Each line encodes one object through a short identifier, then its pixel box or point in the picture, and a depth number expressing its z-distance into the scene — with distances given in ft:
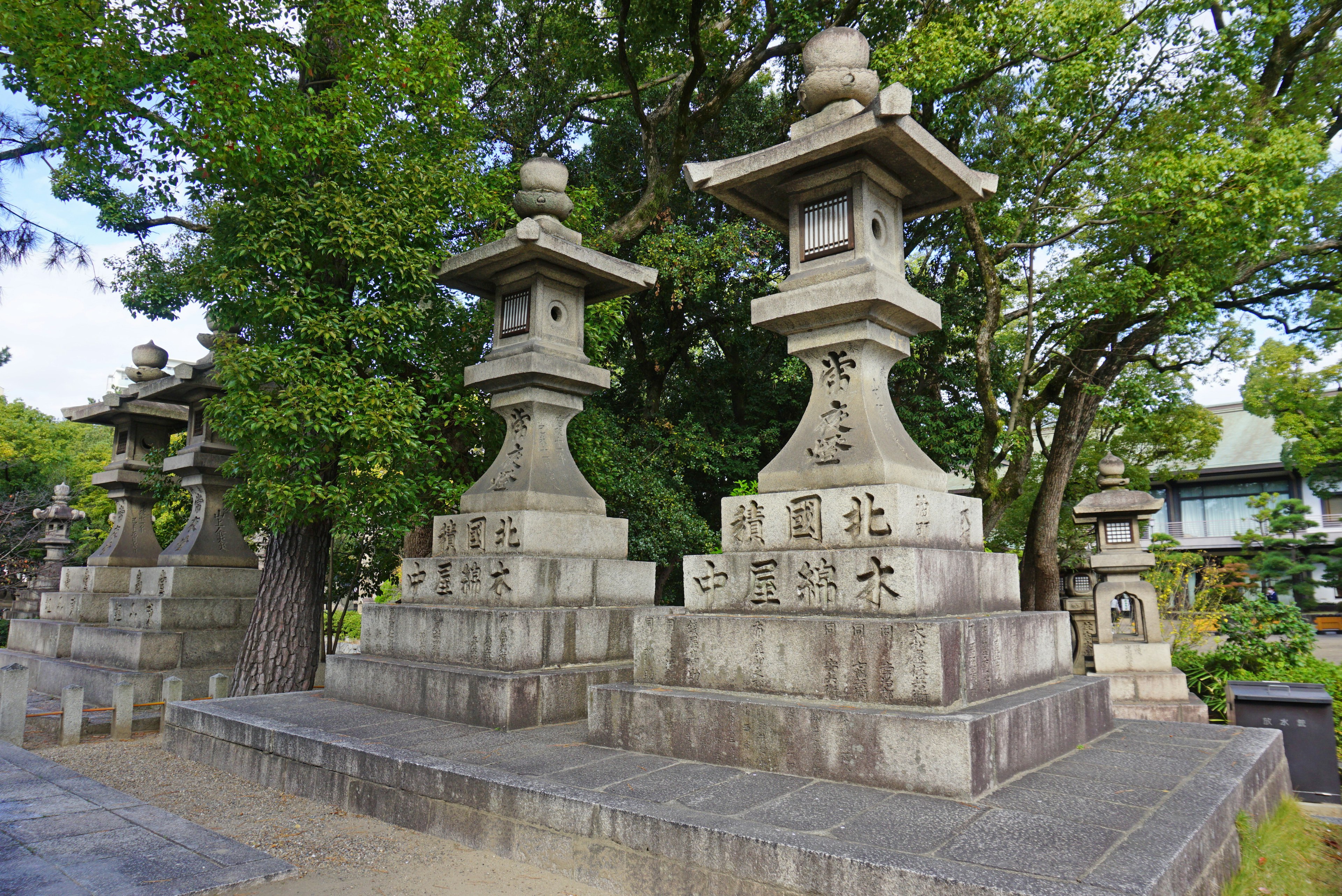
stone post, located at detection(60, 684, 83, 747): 24.94
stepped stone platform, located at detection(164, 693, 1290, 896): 9.38
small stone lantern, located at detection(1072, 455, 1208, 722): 30.91
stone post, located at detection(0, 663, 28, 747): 24.47
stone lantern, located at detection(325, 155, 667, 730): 19.07
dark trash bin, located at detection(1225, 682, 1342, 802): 20.11
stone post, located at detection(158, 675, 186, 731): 25.75
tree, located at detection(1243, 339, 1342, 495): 48.26
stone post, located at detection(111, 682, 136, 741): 25.93
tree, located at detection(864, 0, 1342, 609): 32.04
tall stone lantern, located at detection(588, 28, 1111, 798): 12.75
